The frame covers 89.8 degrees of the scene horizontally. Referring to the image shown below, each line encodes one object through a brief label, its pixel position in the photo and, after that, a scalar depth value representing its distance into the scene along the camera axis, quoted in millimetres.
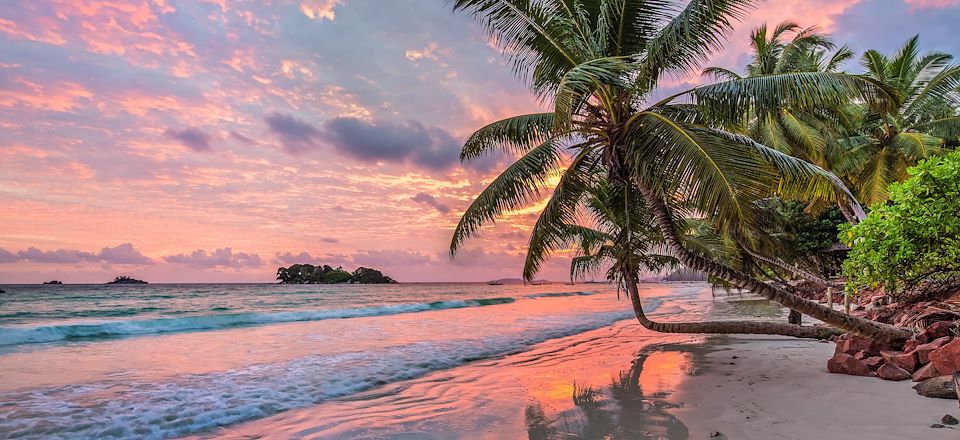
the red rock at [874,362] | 6423
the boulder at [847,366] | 6449
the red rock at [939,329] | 6605
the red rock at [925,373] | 5453
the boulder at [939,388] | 4844
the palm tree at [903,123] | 16781
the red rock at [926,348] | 5879
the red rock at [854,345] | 6973
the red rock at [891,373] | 5884
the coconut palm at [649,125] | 5824
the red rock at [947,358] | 5121
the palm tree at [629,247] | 8430
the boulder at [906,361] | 5984
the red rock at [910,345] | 6487
